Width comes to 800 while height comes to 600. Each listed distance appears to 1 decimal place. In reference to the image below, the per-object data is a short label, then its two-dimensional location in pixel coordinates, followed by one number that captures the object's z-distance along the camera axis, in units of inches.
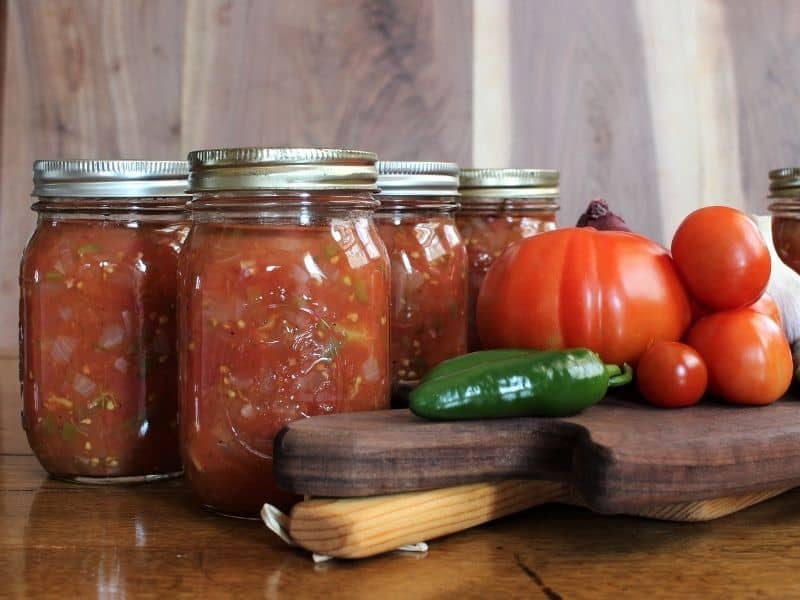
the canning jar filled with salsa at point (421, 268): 40.8
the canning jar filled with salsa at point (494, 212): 45.4
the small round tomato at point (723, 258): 35.6
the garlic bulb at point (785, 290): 39.9
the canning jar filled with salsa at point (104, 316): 36.1
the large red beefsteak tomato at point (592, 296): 36.1
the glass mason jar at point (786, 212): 48.9
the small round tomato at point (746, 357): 34.3
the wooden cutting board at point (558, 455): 28.4
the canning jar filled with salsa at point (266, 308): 31.4
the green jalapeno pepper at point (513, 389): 30.8
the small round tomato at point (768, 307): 38.2
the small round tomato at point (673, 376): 33.6
